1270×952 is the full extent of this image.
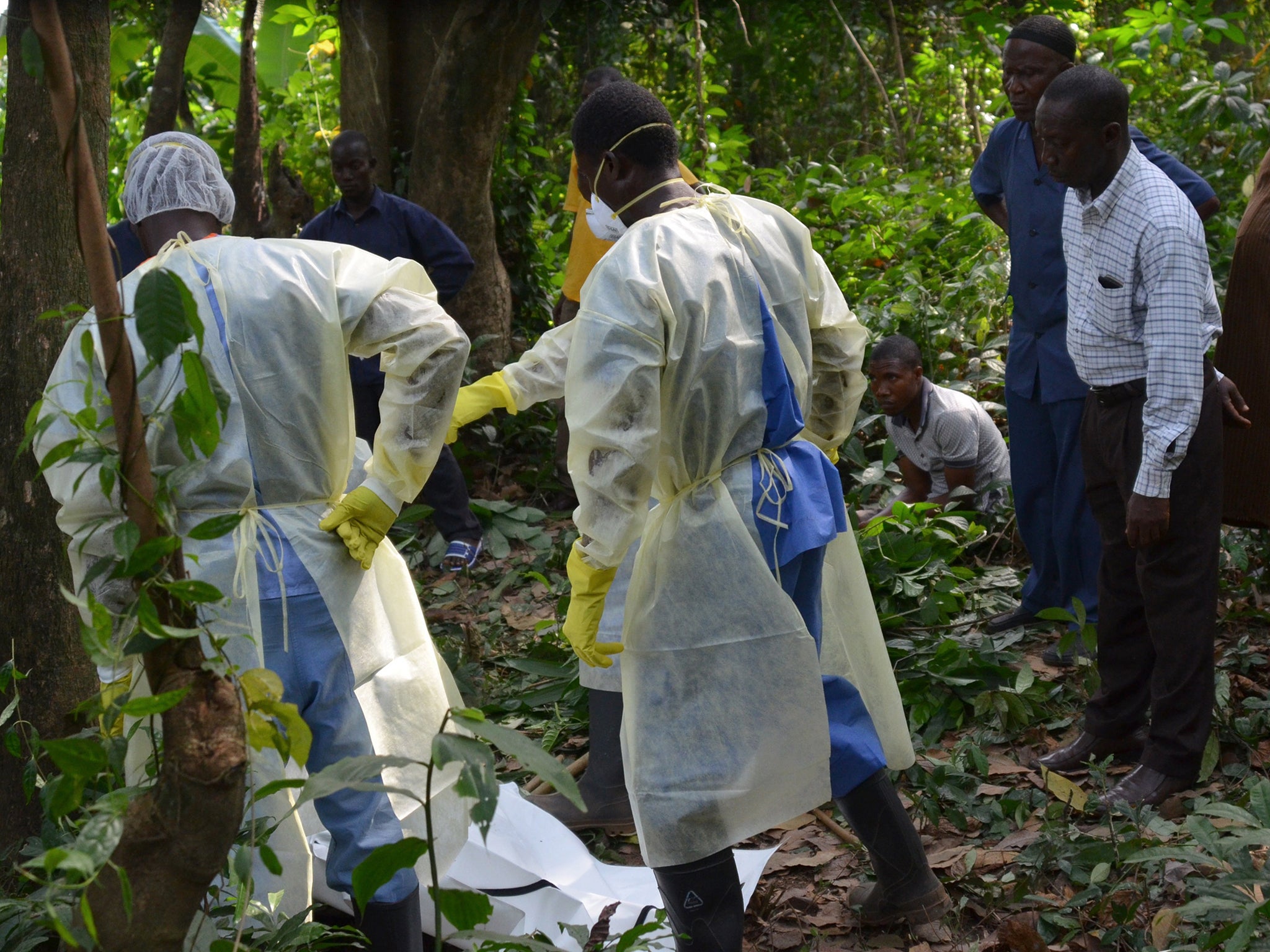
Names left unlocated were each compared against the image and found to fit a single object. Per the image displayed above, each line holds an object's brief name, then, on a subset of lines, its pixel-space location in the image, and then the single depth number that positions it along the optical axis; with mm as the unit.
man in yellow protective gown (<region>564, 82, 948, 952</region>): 2455
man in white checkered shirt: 2846
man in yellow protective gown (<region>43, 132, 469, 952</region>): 2461
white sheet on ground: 3004
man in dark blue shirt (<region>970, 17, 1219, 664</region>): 3988
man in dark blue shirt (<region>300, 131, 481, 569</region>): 5605
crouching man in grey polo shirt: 4664
